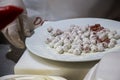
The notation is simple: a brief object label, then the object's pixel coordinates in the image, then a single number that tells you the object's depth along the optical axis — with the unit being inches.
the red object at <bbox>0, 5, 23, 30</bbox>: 11.9
